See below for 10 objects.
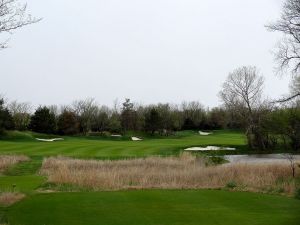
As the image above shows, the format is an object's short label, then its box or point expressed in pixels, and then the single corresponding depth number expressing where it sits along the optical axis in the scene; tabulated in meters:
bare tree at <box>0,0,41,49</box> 15.88
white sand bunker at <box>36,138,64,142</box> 63.94
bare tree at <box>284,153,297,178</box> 24.60
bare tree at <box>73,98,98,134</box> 85.31
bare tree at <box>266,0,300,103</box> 26.59
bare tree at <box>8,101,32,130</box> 77.22
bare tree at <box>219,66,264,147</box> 54.52
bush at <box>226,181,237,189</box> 19.77
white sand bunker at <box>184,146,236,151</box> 50.03
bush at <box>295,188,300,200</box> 16.02
